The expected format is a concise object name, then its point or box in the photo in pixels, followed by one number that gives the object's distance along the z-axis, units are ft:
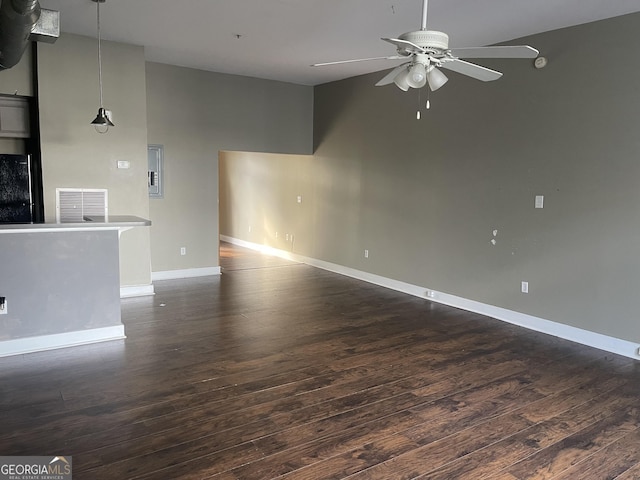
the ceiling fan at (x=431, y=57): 7.53
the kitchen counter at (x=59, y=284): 11.47
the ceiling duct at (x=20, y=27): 9.20
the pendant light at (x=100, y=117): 13.20
